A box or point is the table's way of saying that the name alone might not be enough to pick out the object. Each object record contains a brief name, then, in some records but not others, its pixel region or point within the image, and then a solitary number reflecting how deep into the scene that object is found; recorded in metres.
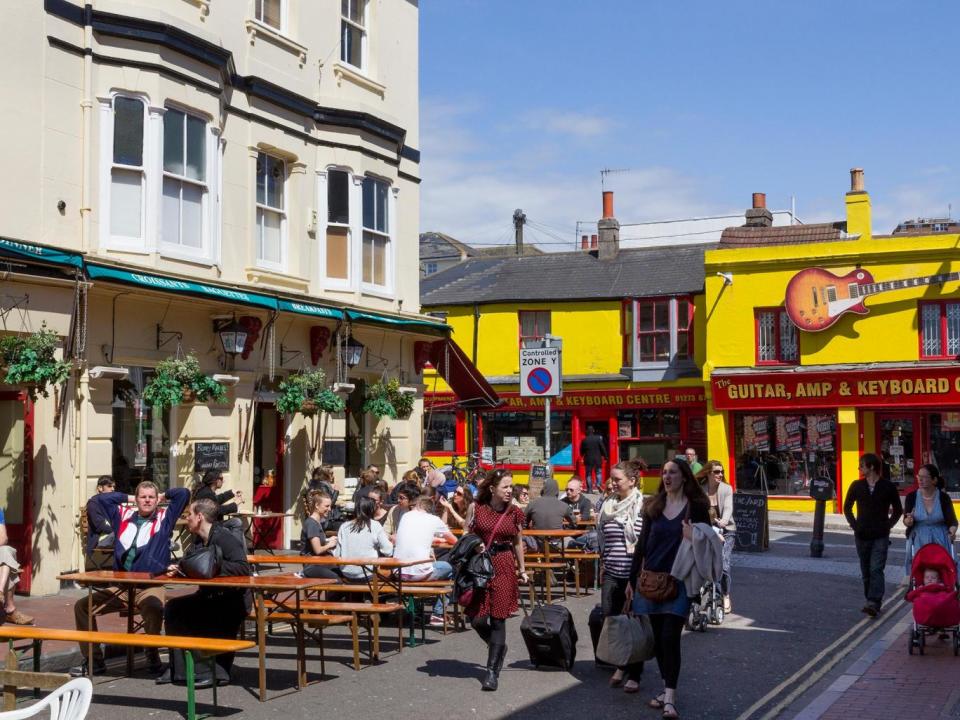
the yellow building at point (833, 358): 28.05
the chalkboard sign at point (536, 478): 20.56
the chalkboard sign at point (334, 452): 19.03
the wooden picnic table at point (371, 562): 10.39
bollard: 18.84
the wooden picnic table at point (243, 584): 8.85
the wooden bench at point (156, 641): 8.00
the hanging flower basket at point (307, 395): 17.30
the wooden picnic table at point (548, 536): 13.39
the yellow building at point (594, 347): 33.53
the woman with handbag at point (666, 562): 8.30
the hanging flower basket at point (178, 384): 14.75
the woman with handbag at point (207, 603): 9.04
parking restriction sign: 17.42
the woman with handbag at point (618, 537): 9.95
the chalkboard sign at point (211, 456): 16.16
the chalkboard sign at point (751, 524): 19.36
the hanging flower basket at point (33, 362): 12.55
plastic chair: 5.37
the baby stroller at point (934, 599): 10.46
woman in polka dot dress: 9.08
